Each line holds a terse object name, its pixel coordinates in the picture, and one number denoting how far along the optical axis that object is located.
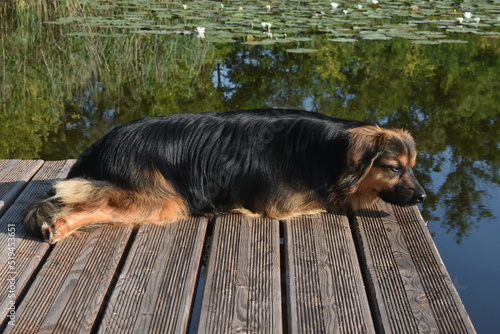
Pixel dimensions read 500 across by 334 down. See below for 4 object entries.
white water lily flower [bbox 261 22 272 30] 10.86
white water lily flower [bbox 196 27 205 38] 10.16
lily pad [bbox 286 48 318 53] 9.59
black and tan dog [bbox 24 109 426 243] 3.88
